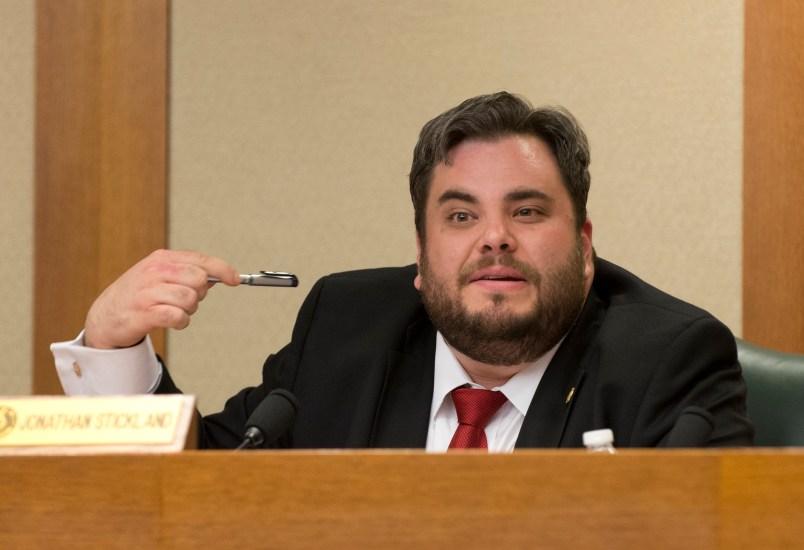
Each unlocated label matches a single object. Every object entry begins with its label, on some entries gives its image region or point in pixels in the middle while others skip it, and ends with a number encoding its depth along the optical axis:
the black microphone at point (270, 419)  4.19
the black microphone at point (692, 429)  4.19
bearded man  4.45
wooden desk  3.76
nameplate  4.08
